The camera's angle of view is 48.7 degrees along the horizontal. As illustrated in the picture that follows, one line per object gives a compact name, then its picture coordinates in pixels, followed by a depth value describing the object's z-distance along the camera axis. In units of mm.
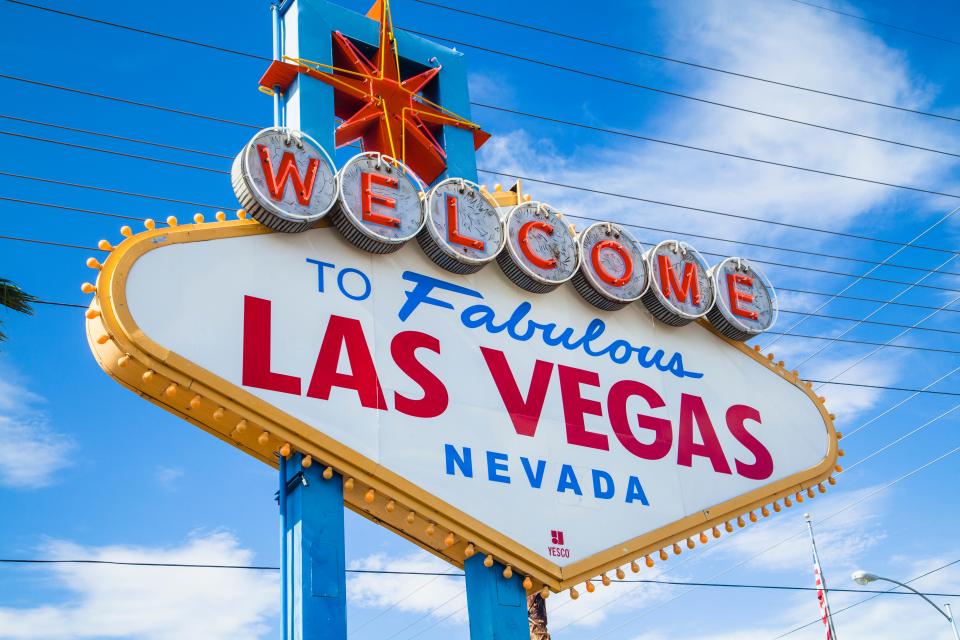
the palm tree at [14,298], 12492
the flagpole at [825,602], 26508
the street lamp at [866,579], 21438
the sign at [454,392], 10578
